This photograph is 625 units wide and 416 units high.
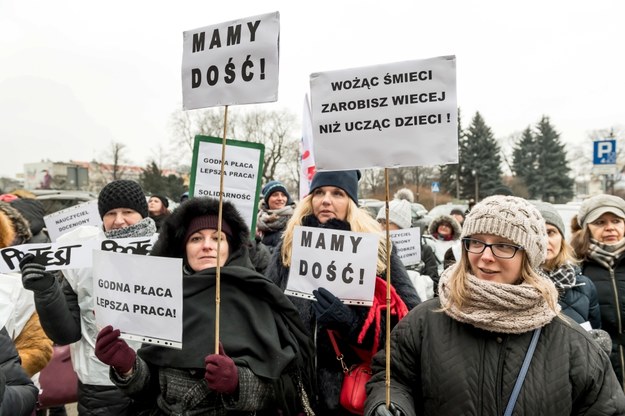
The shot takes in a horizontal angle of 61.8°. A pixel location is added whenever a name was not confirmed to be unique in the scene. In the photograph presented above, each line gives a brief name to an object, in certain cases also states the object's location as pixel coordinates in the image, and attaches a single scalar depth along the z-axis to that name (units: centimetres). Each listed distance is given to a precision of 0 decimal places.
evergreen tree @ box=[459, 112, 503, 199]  5347
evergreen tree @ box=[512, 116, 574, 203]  5759
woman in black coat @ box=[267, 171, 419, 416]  263
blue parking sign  1061
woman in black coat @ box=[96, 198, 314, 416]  237
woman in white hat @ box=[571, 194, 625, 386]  376
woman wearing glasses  203
